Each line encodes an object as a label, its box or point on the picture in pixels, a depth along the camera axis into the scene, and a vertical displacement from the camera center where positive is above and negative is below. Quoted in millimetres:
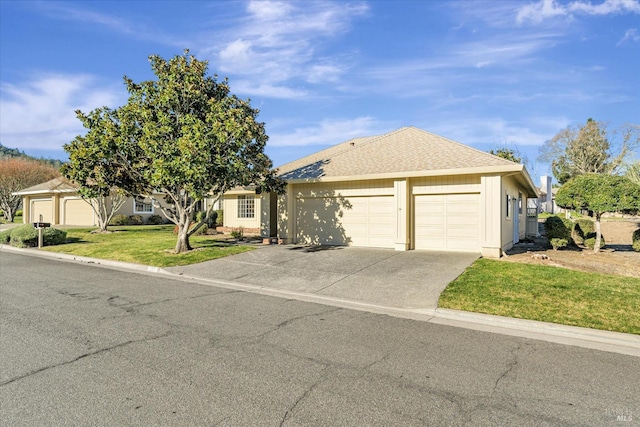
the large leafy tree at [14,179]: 39500 +3257
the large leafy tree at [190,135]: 12711 +2585
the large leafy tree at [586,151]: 47312 +7042
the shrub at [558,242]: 15805 -1464
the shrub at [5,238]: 20453 -1531
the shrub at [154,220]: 33906 -987
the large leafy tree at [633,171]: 21398 +2088
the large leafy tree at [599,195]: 14133 +478
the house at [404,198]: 13555 +388
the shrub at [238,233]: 21172 -1388
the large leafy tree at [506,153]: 34781 +5150
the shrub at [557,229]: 16500 -950
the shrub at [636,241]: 16141 -1468
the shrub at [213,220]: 25033 -754
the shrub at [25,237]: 19109 -1376
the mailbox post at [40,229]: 18859 -1011
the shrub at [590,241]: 17891 -1596
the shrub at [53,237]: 19453 -1415
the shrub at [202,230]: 23148 -1307
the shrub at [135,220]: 32509 -947
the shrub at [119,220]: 31128 -897
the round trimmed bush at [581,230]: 18922 -1163
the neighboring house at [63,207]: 32531 +222
